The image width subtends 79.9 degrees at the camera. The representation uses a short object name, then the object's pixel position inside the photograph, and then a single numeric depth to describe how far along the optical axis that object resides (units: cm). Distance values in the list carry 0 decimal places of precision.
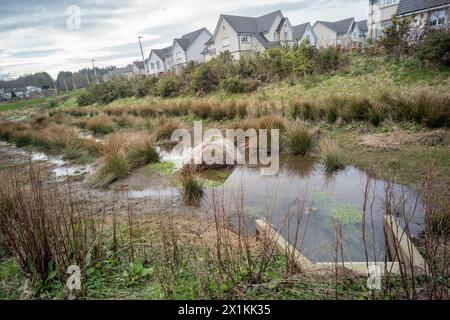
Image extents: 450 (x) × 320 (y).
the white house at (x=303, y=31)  3192
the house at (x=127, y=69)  5575
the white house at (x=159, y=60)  3805
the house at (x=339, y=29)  3416
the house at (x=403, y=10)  1566
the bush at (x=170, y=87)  1664
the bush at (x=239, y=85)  1249
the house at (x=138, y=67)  4545
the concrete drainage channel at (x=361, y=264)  181
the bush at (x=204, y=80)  1477
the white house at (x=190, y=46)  3303
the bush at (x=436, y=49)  805
